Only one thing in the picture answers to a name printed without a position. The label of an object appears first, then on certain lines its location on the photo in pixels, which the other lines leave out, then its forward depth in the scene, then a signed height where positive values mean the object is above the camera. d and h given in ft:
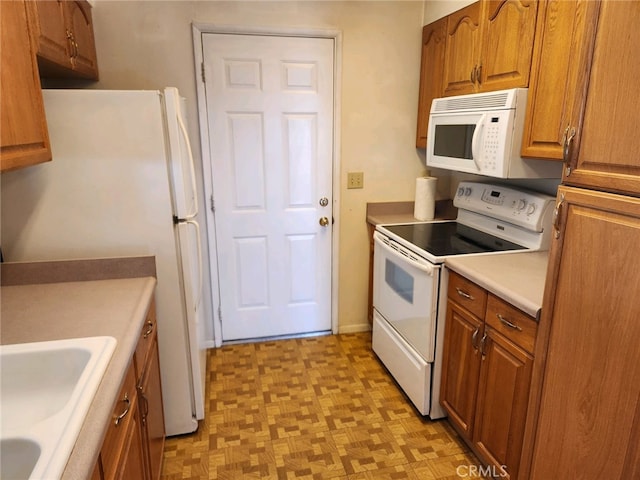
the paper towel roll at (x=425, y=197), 9.47 -1.24
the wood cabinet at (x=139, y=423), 3.81 -2.92
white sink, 3.65 -2.13
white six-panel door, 8.96 -0.82
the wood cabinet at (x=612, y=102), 3.34 +0.30
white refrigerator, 5.70 -0.65
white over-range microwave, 6.39 +0.07
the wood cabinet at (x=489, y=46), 6.27 +1.49
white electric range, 7.00 -2.02
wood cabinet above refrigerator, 5.26 +1.40
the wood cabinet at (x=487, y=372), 5.32 -3.12
